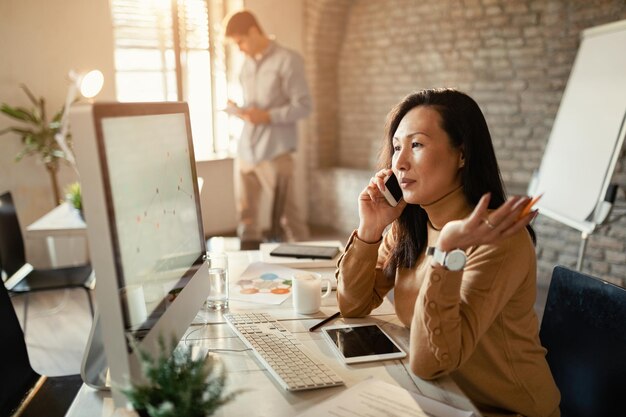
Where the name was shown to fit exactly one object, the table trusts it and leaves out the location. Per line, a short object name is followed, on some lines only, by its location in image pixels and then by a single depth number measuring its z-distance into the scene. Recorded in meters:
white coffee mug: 1.48
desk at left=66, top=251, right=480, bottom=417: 1.03
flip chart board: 2.86
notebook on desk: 1.93
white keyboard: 1.09
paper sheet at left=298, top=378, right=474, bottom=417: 0.99
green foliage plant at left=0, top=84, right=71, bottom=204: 3.88
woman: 1.07
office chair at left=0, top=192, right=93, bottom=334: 2.72
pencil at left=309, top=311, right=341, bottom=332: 1.38
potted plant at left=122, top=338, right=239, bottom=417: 0.75
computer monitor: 0.81
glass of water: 1.53
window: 4.72
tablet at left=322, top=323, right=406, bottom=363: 1.21
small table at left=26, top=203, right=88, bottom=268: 2.70
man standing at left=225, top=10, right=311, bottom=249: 4.08
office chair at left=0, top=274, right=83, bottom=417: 1.52
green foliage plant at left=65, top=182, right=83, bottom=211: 2.79
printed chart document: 1.62
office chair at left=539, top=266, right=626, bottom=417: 1.29
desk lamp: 2.89
